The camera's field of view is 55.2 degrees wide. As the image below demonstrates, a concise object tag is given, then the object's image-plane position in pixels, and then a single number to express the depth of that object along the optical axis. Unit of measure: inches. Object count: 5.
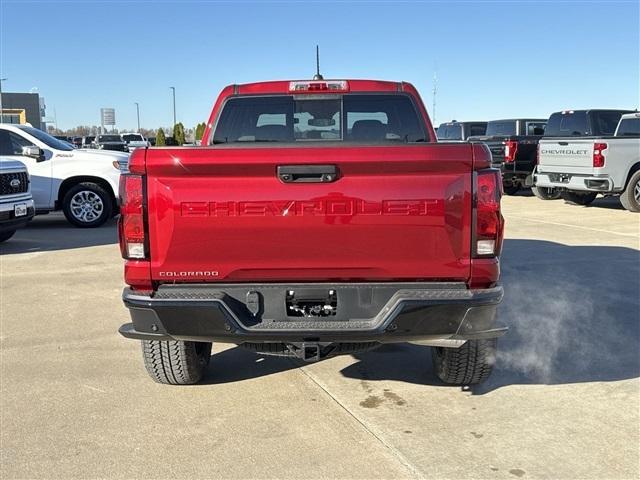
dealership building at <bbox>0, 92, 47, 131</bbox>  3051.2
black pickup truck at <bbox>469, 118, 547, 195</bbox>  632.9
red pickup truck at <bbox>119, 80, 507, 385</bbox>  122.0
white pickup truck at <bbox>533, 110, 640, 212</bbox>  493.7
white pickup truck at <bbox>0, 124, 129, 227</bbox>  447.5
